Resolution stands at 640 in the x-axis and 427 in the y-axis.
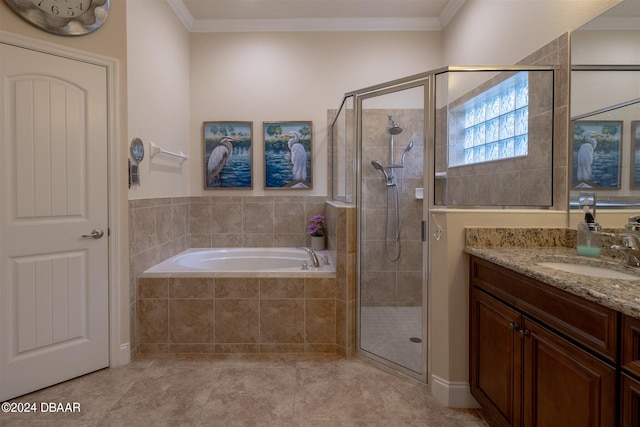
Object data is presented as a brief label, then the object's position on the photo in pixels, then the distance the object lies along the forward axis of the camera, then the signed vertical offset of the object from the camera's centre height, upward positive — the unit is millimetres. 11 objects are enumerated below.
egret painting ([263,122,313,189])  3605 +536
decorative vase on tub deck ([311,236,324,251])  3492 -400
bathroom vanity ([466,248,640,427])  947 -496
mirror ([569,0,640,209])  1485 +466
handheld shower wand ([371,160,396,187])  2480 +249
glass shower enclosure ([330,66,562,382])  2027 +234
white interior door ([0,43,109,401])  1918 -93
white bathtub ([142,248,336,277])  3189 -543
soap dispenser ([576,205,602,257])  1560 -167
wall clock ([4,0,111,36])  1923 +1160
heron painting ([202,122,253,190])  3607 +547
